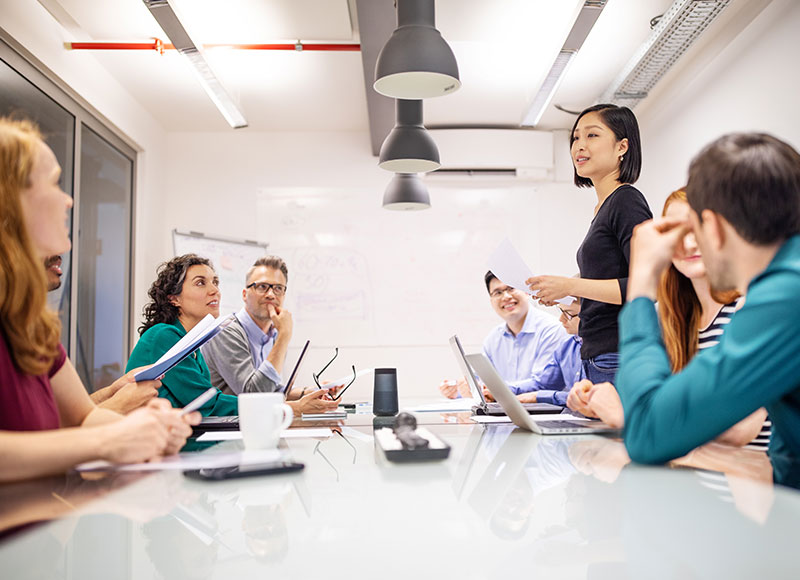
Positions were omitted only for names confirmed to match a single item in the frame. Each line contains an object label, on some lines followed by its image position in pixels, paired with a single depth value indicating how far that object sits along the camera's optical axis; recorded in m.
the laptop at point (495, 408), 1.92
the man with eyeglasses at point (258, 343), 2.55
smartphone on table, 0.94
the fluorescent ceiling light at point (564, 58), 3.03
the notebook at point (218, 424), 1.67
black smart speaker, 2.05
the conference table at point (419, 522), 0.60
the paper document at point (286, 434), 1.44
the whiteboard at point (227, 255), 5.08
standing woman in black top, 1.90
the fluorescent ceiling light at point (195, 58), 3.04
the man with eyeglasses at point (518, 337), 3.48
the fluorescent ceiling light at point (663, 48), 3.20
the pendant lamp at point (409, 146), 2.95
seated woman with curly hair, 2.11
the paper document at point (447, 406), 2.29
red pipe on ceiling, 3.88
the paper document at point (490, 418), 1.75
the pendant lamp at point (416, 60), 2.02
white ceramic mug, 1.18
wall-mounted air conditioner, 5.31
